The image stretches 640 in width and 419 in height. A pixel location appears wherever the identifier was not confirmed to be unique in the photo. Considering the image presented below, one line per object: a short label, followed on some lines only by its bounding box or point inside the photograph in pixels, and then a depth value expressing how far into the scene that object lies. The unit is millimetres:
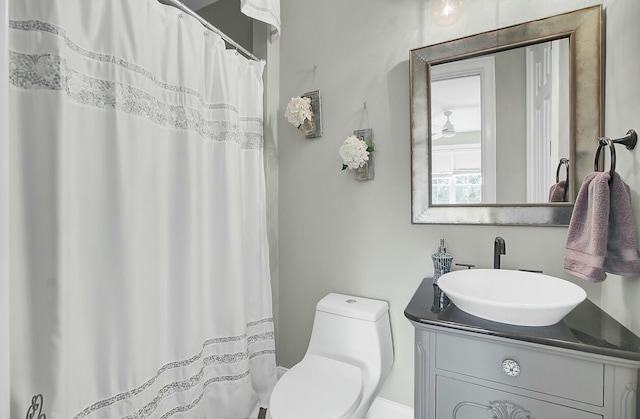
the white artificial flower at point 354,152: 1557
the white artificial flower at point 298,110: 1709
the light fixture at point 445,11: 1421
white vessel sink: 862
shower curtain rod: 1290
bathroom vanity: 794
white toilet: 1146
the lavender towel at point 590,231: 921
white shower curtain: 865
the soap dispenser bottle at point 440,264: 1354
